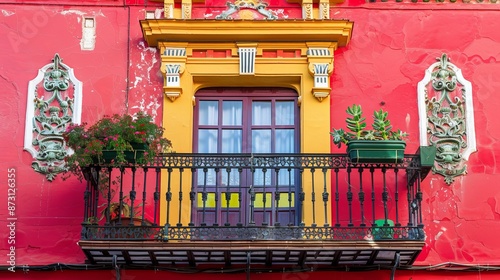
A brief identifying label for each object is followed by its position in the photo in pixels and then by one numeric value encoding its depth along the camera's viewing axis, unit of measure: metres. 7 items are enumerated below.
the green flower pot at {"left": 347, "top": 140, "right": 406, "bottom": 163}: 12.12
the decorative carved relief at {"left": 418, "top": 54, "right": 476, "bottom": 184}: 13.15
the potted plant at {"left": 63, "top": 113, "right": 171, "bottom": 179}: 12.05
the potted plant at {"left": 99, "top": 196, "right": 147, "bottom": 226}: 12.28
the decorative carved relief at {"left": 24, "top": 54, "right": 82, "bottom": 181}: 13.11
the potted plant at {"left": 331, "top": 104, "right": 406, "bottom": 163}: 12.12
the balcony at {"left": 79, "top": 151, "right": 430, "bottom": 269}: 11.99
